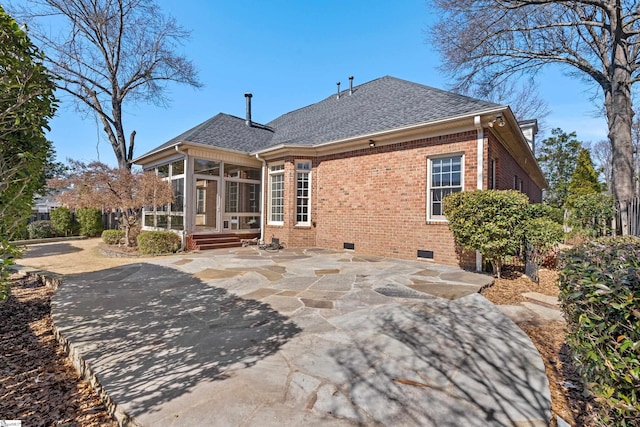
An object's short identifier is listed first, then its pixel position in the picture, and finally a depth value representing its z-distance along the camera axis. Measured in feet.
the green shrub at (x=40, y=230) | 45.03
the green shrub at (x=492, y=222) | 18.30
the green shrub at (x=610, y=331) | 4.37
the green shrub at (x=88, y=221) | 49.85
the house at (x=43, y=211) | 50.34
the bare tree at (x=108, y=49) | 43.78
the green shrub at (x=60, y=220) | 47.67
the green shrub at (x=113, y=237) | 37.83
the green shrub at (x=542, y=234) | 18.76
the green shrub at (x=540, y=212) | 20.66
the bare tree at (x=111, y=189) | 31.58
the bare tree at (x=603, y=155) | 104.94
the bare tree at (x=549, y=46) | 27.55
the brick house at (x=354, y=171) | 23.90
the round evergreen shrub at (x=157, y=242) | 30.96
